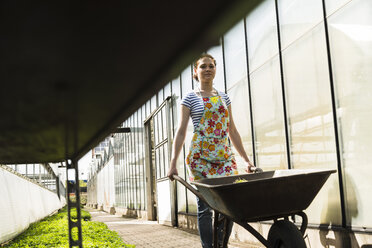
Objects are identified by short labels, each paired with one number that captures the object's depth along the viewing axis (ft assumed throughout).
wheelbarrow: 8.27
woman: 10.73
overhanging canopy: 1.49
